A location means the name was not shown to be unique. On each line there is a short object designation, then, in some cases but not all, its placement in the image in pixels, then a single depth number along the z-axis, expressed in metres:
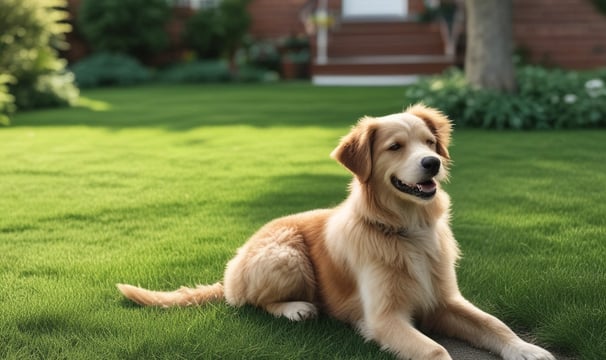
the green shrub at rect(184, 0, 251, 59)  22.58
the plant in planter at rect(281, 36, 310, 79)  21.67
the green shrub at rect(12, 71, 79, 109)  14.77
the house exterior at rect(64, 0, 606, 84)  18.30
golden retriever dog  3.41
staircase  18.09
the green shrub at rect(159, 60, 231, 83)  21.17
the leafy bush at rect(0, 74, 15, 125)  11.64
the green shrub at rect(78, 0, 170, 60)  22.20
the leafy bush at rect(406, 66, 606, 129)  10.52
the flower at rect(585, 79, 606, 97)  10.67
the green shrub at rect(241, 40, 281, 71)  22.31
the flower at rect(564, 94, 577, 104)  10.46
